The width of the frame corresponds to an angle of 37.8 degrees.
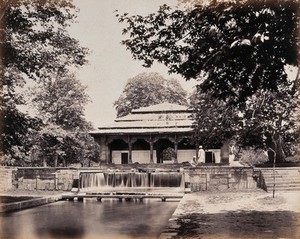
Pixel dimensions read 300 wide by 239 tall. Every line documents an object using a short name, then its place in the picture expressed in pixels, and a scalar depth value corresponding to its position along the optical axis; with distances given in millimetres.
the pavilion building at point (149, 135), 34094
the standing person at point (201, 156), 37906
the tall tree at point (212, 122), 22250
